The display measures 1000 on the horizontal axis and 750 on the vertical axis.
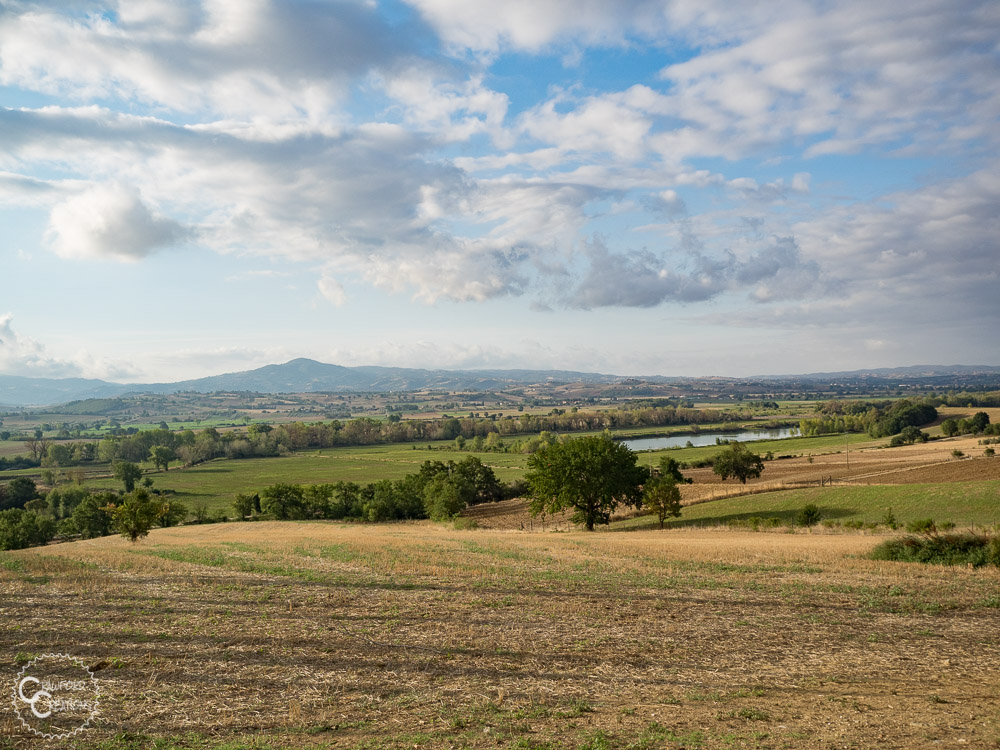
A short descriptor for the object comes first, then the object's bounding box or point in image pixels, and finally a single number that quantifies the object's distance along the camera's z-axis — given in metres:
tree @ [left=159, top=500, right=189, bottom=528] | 87.31
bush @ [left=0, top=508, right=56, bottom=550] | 75.12
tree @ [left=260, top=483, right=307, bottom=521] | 95.12
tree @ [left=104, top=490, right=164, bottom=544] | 50.75
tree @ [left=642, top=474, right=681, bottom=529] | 59.78
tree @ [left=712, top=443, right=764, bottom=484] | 88.81
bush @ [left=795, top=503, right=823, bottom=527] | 52.91
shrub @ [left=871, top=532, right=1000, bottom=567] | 24.34
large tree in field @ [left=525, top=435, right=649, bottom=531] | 59.06
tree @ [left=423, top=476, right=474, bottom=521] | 83.25
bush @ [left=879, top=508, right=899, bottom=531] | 44.08
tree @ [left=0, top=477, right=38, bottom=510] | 117.97
